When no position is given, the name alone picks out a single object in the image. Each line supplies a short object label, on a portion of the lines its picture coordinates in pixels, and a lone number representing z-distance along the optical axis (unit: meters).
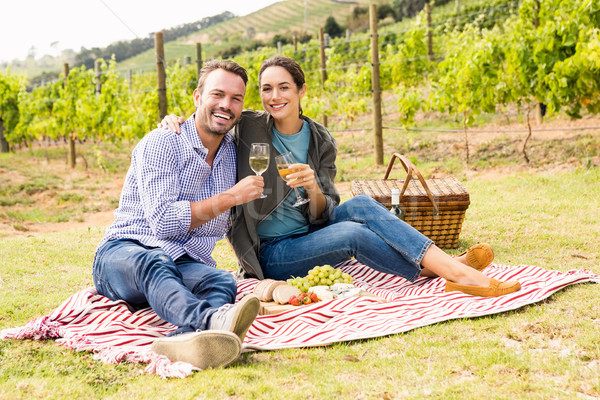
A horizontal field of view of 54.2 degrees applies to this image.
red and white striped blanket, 2.60
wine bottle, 4.07
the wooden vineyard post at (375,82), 9.39
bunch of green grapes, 3.32
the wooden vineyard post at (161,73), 8.05
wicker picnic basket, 4.41
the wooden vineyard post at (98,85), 13.26
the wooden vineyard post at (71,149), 12.78
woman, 3.26
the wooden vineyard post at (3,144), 16.12
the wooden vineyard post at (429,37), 14.89
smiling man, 2.54
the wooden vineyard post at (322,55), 11.82
